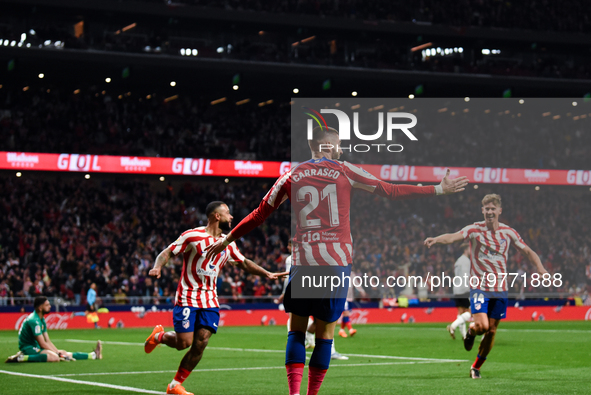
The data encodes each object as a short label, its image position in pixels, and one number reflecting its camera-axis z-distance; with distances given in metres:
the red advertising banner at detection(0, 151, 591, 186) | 35.38
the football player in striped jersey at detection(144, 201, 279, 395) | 9.39
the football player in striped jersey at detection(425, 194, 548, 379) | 11.08
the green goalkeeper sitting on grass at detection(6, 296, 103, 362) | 14.04
